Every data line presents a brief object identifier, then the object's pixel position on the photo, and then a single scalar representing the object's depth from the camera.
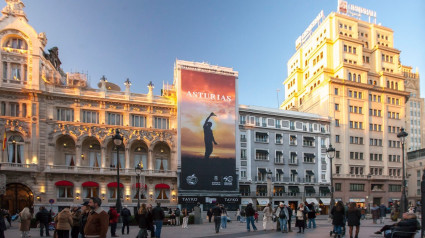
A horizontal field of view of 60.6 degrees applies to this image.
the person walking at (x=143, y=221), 16.55
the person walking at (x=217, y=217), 22.62
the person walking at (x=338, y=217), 16.50
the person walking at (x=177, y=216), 31.16
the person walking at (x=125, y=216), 22.67
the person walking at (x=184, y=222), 27.92
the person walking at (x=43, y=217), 21.88
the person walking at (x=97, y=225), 8.50
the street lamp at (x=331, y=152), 28.61
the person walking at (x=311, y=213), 24.86
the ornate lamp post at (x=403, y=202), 22.66
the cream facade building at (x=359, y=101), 67.00
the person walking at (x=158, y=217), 18.47
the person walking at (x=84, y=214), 11.47
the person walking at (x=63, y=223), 13.10
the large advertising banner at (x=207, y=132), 53.16
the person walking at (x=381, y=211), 30.13
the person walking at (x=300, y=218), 21.28
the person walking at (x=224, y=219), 26.34
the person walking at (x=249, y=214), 23.45
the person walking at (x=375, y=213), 29.43
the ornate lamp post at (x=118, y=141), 23.10
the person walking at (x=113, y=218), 18.84
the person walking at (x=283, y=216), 21.77
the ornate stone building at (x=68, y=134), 45.06
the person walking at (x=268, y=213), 24.69
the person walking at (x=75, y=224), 14.02
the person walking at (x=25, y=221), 20.80
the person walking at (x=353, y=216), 16.27
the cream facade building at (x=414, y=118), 123.24
